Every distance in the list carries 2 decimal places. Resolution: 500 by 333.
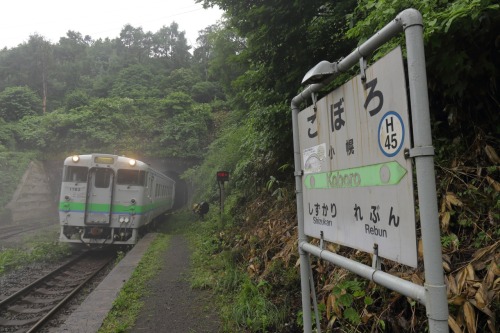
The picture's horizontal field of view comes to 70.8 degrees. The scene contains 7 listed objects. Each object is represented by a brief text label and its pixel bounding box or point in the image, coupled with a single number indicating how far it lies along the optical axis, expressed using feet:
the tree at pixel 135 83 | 140.87
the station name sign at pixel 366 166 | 5.12
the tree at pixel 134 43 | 216.95
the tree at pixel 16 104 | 113.91
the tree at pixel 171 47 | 201.13
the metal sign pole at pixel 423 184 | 4.61
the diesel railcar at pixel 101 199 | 36.50
